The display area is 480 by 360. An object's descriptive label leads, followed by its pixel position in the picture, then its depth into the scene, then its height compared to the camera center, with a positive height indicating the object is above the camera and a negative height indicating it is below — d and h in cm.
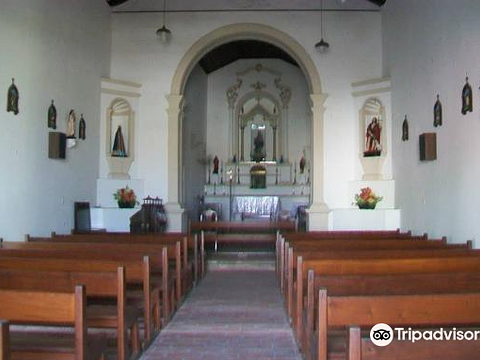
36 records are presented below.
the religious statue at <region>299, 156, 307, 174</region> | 1390 +80
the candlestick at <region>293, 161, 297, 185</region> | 1415 +52
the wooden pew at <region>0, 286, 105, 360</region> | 243 -54
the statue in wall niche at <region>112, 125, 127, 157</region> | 972 +92
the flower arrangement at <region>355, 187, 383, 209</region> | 892 -9
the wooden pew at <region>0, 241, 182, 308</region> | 448 -52
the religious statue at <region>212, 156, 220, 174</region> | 1420 +81
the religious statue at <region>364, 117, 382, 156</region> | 935 +100
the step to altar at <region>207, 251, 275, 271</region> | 798 -106
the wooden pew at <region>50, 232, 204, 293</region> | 582 -54
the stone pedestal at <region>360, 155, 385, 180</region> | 936 +49
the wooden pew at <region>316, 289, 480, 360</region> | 239 -53
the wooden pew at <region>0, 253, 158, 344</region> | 371 -52
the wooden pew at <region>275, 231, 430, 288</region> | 597 -53
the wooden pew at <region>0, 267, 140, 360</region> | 311 -54
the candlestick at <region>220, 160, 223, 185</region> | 1436 +64
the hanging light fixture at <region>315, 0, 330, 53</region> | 940 +269
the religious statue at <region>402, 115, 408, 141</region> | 813 +100
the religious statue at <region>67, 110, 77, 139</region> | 803 +109
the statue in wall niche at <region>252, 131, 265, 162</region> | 1448 +129
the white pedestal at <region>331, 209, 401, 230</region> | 877 -44
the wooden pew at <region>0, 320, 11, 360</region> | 180 -51
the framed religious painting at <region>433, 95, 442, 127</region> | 646 +101
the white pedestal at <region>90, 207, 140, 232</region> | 916 -43
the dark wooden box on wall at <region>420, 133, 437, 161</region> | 672 +63
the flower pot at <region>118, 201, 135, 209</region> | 918 -18
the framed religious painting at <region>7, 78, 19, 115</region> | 609 +113
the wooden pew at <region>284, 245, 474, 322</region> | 416 -50
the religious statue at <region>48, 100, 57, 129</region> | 729 +111
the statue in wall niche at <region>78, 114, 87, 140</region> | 859 +110
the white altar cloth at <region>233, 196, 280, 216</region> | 1324 -28
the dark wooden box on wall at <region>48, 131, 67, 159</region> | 733 +71
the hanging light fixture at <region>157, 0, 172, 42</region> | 933 +291
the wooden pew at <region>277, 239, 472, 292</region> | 509 -52
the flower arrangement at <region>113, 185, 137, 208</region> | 917 -6
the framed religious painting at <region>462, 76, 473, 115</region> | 544 +101
